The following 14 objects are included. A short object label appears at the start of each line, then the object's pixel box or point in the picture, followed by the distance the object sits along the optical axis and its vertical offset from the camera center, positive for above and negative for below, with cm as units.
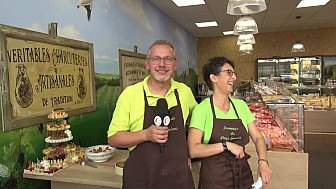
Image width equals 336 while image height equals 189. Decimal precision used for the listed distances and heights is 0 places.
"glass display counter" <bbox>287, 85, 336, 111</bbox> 761 -41
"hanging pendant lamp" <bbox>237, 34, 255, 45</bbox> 592 +105
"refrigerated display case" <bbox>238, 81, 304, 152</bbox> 280 -45
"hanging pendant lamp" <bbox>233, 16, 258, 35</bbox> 421 +97
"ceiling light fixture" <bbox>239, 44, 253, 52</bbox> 716 +106
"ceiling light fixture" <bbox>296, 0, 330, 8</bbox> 626 +197
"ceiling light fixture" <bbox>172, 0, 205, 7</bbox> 599 +194
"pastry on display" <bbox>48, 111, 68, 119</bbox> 253 -24
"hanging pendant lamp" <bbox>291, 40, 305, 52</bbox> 777 +111
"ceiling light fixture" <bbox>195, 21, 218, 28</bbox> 838 +201
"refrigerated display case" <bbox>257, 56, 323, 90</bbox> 1002 +61
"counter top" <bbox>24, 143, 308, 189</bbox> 236 -74
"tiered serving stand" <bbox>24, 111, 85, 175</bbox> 239 -57
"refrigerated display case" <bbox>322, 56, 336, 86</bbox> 980 +59
